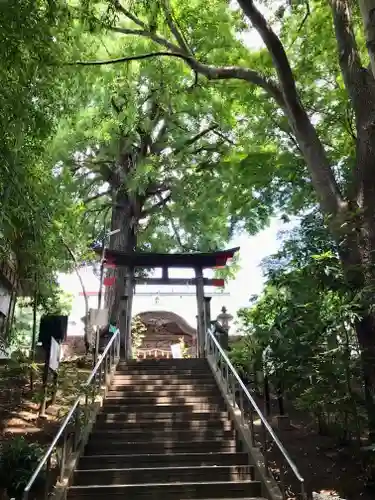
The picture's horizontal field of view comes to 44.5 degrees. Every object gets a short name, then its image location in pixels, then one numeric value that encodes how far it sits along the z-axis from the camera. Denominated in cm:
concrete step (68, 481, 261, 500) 539
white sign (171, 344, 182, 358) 1641
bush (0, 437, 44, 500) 548
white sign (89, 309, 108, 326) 883
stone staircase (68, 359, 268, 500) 551
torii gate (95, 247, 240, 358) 1280
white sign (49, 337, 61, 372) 834
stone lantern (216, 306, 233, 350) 1215
